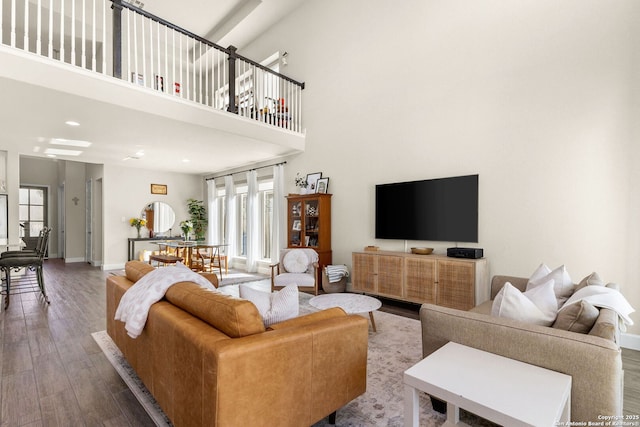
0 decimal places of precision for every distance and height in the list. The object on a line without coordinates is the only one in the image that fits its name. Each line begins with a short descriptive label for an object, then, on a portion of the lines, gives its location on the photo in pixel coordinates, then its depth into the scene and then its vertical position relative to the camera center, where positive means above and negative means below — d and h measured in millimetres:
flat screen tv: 3977 +40
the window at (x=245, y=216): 7207 -66
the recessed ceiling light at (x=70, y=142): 5234 +1235
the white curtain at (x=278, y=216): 6469 -60
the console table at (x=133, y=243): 7758 -728
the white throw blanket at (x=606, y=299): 1641 -482
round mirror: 8211 -68
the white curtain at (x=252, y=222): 7129 -200
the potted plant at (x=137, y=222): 7809 -212
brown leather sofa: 1292 -702
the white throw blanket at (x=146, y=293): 1855 -495
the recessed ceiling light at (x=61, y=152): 5905 +1214
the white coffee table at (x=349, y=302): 2977 -907
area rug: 1880 -1248
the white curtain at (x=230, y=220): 7809 -168
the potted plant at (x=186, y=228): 8031 -374
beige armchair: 4637 -900
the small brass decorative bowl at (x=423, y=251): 4191 -515
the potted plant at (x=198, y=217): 8672 -101
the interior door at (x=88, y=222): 8383 -235
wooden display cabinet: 5547 -189
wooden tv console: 3603 -839
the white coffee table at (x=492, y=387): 1139 -728
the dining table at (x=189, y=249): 6518 -766
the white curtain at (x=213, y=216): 8430 -72
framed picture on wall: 8297 +666
